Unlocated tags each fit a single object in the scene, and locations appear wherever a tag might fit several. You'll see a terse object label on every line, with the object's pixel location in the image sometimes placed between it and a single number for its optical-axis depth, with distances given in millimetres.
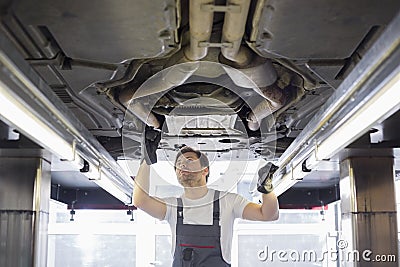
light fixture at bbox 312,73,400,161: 1535
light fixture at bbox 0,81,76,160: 1660
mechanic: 2875
